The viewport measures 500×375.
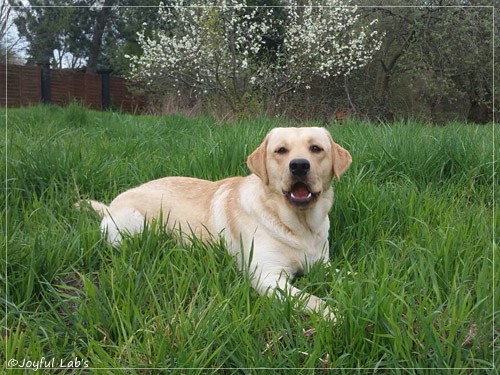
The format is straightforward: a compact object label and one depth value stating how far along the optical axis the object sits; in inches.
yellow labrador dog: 110.2
